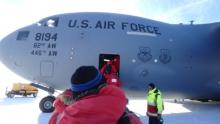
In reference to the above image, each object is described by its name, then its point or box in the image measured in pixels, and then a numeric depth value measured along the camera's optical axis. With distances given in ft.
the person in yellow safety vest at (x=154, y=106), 16.92
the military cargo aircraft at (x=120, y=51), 22.98
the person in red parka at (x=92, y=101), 3.98
